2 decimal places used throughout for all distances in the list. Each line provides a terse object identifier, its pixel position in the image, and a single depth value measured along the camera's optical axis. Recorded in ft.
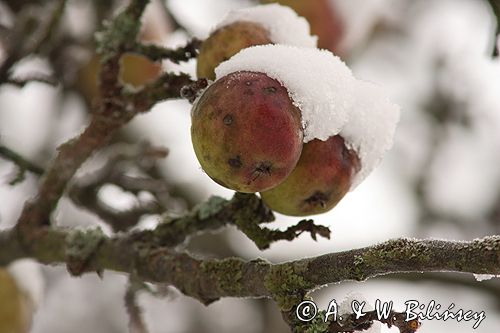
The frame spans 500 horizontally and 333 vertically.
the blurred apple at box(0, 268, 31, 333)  15.39
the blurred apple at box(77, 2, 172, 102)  18.06
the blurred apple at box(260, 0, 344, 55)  16.03
